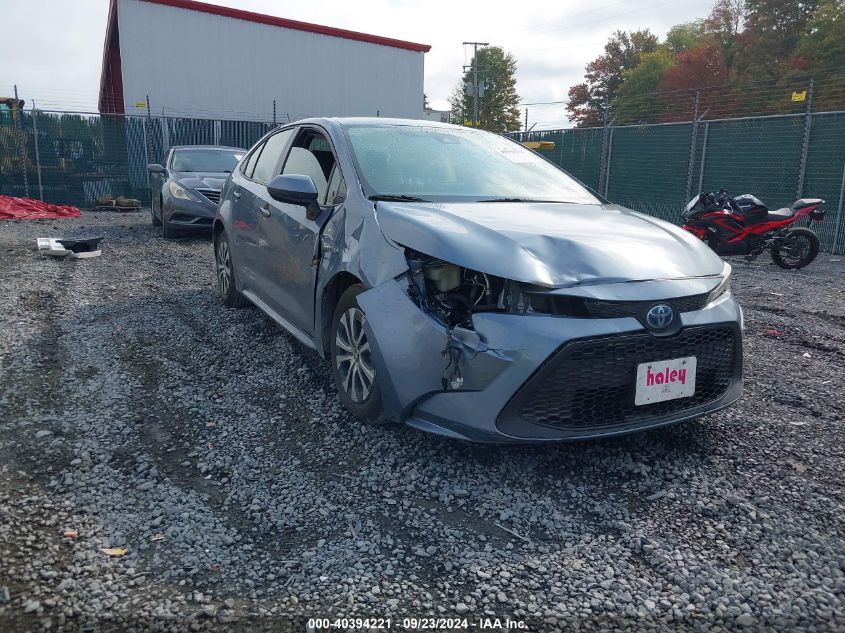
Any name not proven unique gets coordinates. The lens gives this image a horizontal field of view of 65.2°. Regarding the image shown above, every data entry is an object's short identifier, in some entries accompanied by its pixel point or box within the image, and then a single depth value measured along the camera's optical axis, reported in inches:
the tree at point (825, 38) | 1407.5
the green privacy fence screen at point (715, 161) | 420.5
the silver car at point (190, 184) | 398.9
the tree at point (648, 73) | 2256.4
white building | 946.1
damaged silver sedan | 103.7
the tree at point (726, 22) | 1964.8
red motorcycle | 361.1
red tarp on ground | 549.3
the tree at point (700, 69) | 1877.5
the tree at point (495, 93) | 2933.1
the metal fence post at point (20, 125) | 642.8
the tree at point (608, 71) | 2679.6
